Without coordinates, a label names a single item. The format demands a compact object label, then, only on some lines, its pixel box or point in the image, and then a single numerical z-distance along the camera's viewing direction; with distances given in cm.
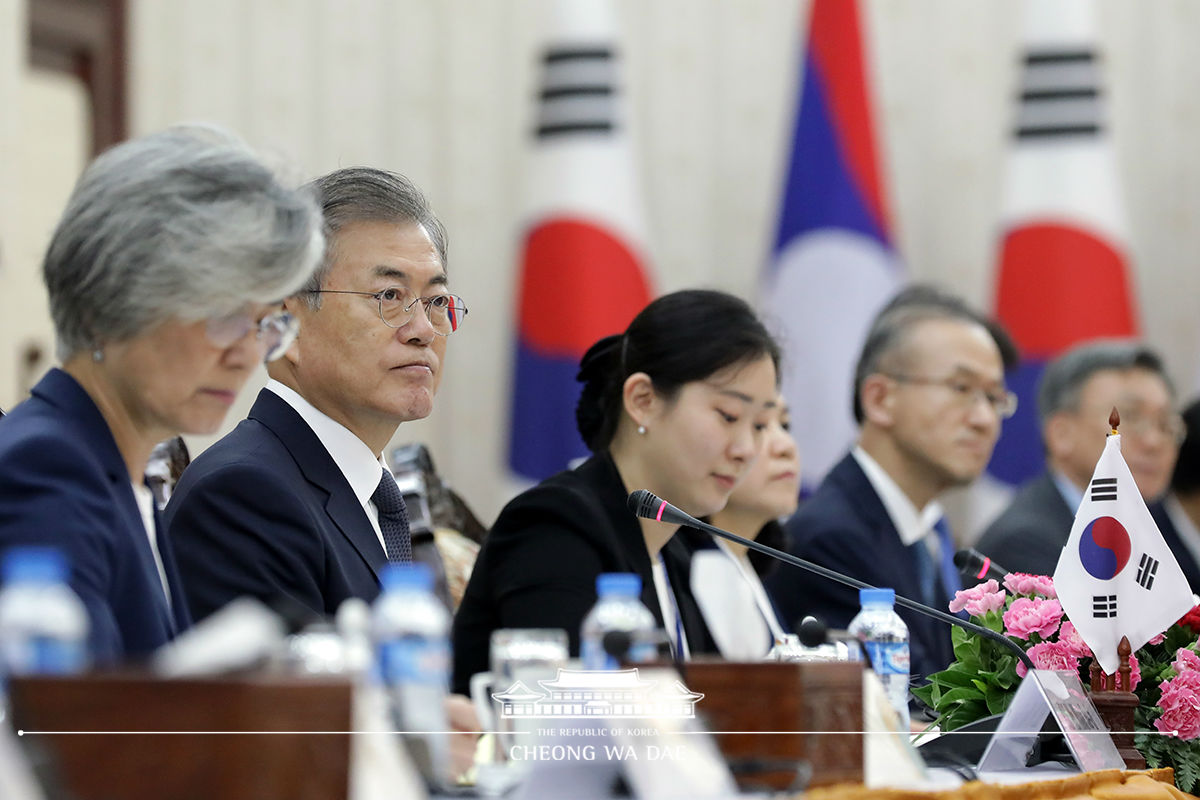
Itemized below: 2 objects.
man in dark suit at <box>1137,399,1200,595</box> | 912
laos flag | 1043
